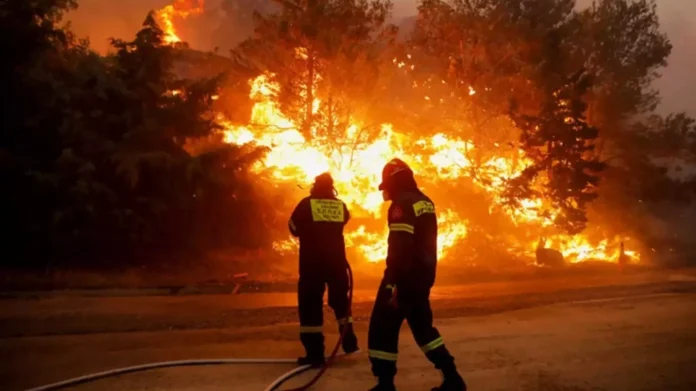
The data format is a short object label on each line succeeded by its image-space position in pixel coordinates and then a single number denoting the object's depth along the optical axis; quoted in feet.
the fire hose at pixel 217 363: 18.92
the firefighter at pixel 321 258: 22.71
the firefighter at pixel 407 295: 18.34
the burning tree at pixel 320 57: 65.00
